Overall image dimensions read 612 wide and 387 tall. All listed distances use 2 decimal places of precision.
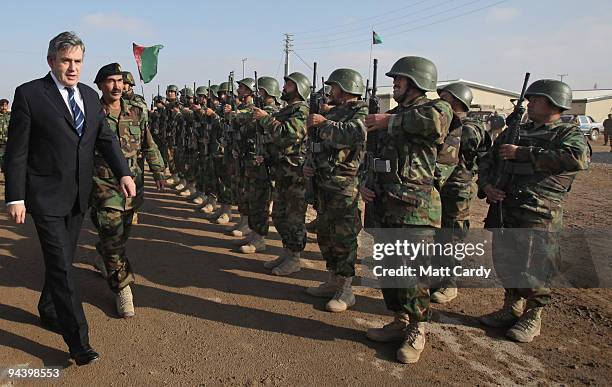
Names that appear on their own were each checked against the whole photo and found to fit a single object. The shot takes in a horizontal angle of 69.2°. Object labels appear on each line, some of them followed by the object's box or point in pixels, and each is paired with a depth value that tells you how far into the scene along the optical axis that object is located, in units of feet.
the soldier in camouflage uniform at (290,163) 17.16
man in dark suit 9.84
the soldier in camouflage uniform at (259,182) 19.80
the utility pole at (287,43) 136.50
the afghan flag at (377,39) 42.01
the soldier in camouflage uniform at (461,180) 16.06
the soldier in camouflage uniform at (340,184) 14.16
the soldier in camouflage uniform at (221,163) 25.88
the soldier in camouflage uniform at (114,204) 13.17
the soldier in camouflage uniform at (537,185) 12.21
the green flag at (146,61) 42.68
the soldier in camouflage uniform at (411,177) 11.27
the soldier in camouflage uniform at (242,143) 22.32
